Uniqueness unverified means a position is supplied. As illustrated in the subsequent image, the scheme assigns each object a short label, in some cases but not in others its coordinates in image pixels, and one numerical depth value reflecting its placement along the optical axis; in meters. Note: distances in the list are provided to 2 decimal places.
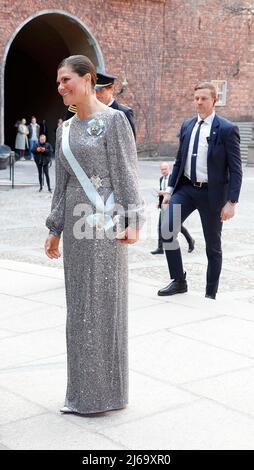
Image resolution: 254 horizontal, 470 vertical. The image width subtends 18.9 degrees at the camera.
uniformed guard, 6.63
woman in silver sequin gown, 3.86
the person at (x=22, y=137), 26.33
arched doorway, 25.48
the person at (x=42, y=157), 17.44
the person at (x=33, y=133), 26.55
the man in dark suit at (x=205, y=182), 6.38
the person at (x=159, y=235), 9.56
